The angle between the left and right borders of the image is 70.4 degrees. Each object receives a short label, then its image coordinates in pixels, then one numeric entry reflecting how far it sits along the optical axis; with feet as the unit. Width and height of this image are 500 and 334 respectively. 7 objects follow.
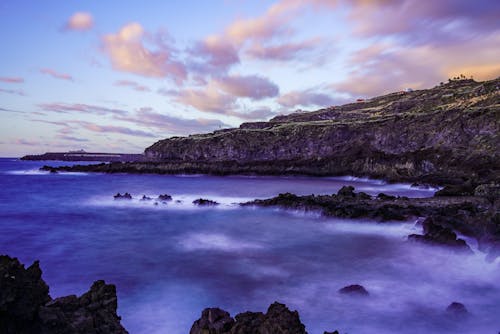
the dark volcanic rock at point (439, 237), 37.32
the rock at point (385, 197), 67.26
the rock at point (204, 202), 80.59
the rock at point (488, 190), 59.67
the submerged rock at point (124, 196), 94.38
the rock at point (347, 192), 71.55
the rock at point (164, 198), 89.25
